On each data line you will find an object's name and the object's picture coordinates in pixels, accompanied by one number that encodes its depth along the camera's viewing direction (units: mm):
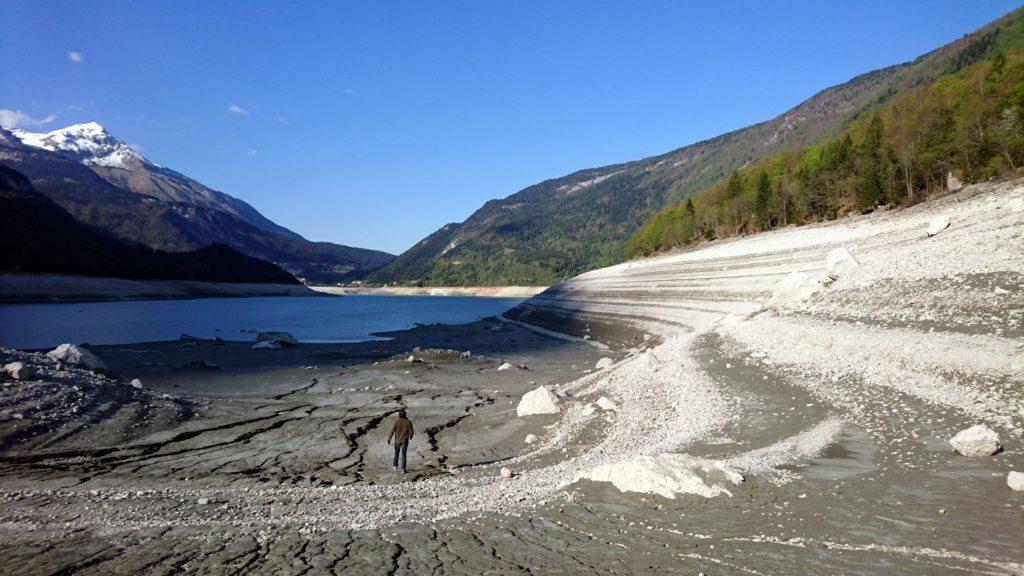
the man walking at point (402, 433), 10875
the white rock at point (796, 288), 22500
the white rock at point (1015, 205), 19448
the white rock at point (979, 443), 8609
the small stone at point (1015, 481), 7145
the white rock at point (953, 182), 39891
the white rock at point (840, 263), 22688
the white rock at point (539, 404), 15531
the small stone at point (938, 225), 22609
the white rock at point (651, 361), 19000
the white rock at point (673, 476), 7849
